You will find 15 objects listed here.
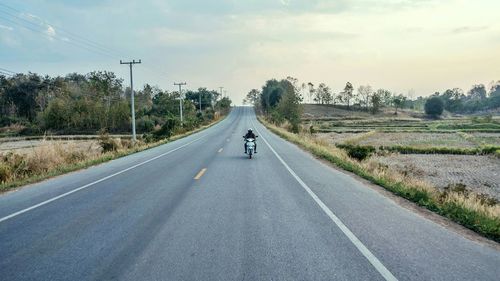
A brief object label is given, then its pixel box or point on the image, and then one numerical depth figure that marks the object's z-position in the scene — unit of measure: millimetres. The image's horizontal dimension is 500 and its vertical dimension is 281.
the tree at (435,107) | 122562
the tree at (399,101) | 139600
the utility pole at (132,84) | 32397
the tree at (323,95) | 153250
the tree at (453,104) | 152250
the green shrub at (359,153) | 20344
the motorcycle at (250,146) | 18297
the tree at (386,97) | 158412
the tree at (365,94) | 144000
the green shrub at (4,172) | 12359
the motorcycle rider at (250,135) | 18548
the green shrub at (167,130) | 39328
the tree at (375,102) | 126881
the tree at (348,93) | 146000
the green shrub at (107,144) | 24094
